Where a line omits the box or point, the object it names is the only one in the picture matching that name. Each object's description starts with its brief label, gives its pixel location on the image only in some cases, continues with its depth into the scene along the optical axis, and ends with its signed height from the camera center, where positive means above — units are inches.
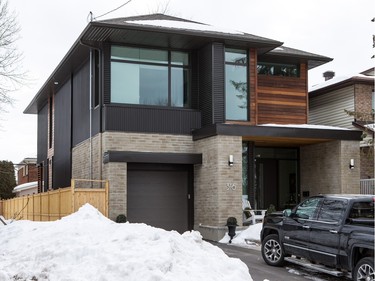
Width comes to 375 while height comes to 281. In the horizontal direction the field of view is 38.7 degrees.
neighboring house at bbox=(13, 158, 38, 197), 1782.5 -29.5
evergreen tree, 1905.8 -37.0
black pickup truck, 384.0 -53.4
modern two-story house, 729.6 +70.4
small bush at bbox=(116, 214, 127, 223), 704.4 -64.4
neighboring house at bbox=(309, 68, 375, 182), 868.6 +113.1
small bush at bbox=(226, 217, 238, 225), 693.9 -67.4
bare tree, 932.0 +229.8
